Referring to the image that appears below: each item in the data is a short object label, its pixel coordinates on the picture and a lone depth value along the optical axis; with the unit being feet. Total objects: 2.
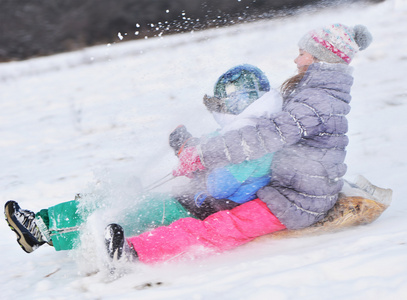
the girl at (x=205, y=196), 33.89
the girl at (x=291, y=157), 33.64
